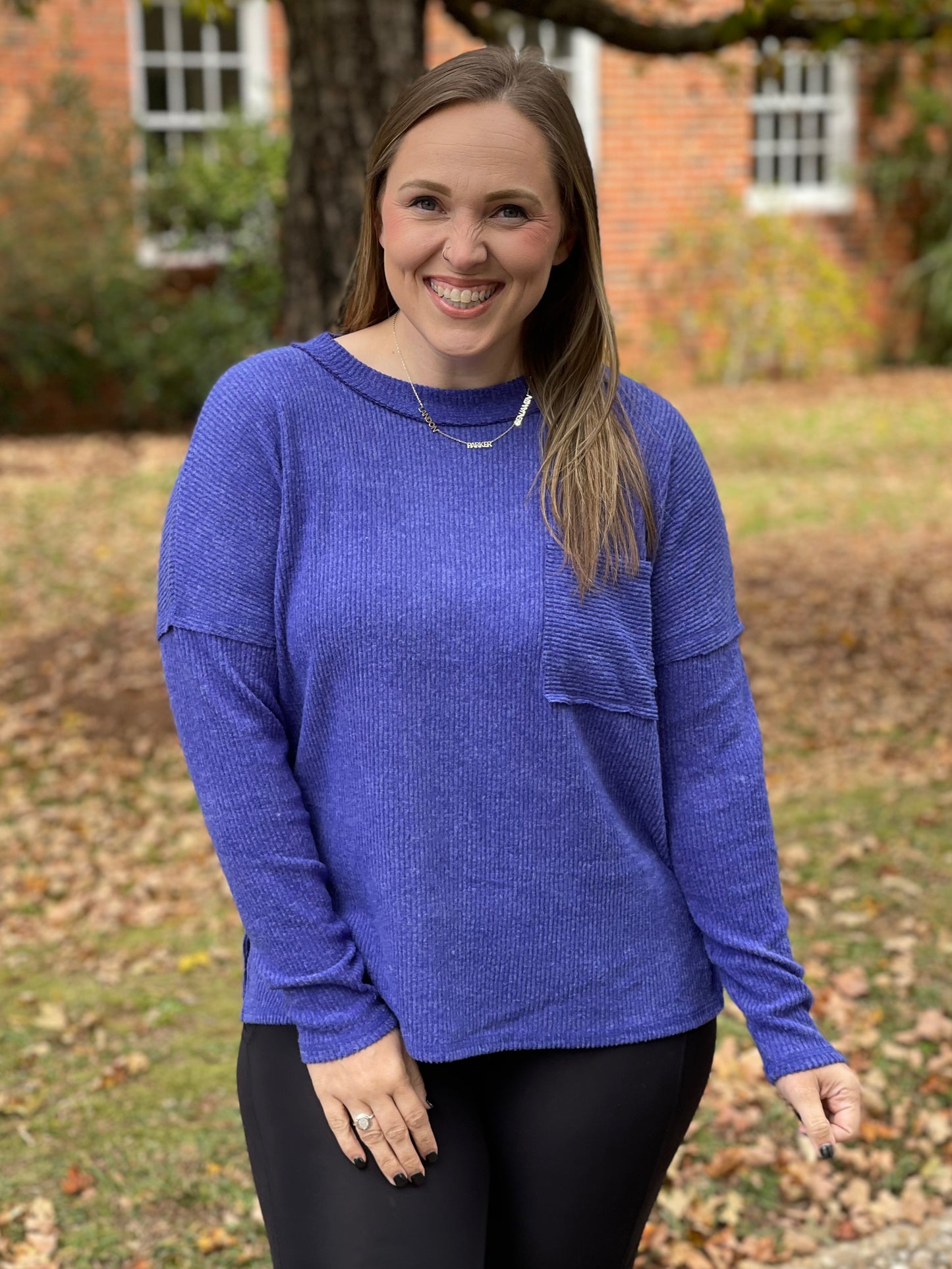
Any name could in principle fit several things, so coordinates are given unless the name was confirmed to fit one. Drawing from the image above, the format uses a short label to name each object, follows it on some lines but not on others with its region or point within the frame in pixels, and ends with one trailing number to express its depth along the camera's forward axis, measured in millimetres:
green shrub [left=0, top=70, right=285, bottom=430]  11648
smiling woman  1780
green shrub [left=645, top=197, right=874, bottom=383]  14156
